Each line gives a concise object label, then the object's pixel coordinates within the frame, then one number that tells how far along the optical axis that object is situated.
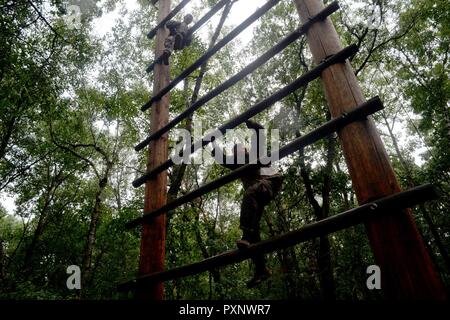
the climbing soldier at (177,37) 3.74
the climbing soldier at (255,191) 2.56
